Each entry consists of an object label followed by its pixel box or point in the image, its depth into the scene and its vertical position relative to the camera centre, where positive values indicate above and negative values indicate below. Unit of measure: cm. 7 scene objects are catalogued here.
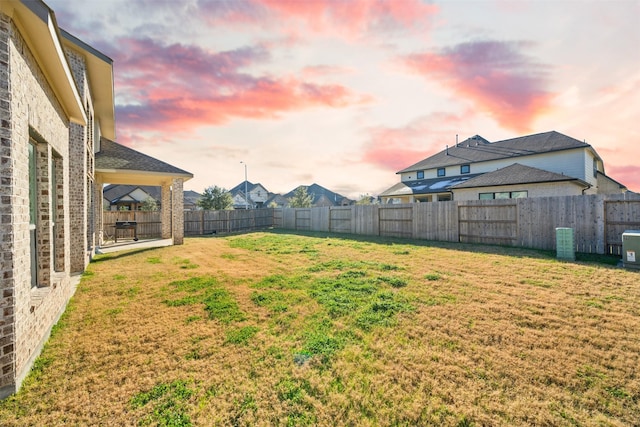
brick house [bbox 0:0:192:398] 277 +59
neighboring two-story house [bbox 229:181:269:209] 5219 +433
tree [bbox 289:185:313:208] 4250 +255
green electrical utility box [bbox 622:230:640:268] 727 -109
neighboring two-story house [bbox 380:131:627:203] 1709 +333
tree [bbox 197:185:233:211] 3341 +219
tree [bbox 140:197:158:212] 3482 +172
